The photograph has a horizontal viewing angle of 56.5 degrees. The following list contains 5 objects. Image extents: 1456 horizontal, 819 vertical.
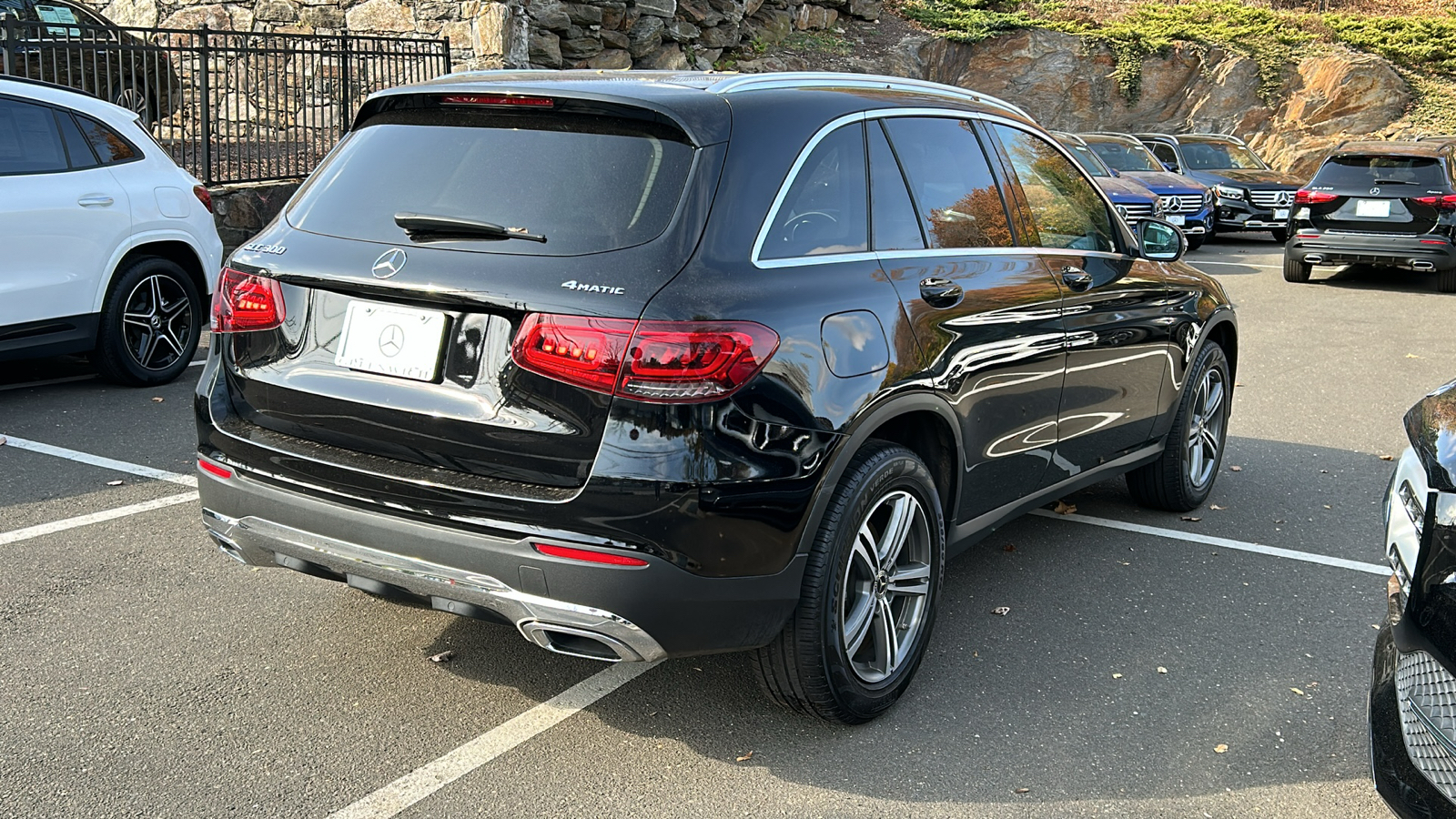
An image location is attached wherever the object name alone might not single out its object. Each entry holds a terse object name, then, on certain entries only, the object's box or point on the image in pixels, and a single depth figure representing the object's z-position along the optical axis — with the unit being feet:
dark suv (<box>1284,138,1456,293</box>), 49.06
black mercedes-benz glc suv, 10.69
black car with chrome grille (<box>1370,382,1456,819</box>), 8.86
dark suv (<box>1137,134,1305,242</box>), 66.80
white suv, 23.67
